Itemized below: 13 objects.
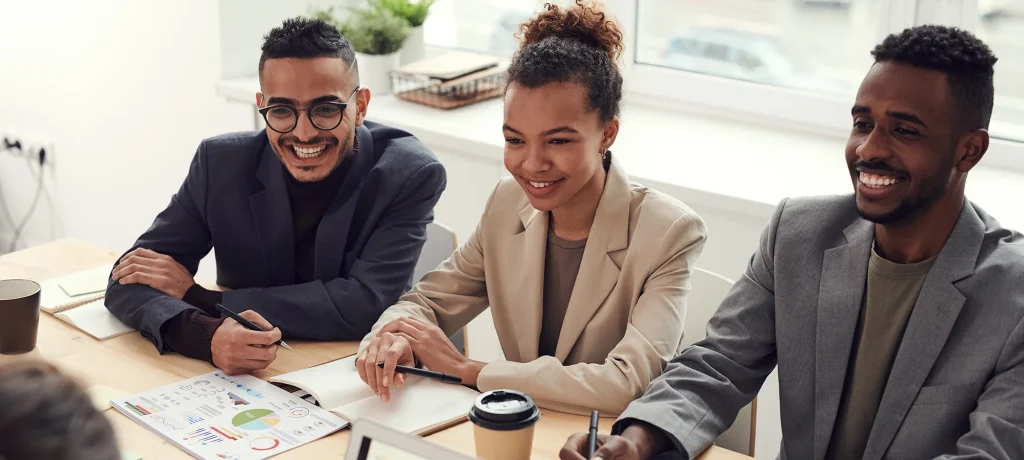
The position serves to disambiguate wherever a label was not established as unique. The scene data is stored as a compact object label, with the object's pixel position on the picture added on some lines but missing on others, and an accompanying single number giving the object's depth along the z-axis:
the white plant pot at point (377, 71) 3.59
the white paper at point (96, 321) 2.08
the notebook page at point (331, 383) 1.79
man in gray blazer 1.58
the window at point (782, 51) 2.83
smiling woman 1.81
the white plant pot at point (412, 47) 3.71
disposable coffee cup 1.50
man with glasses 2.11
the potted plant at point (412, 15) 3.63
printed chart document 1.63
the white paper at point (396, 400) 1.69
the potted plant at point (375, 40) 3.55
